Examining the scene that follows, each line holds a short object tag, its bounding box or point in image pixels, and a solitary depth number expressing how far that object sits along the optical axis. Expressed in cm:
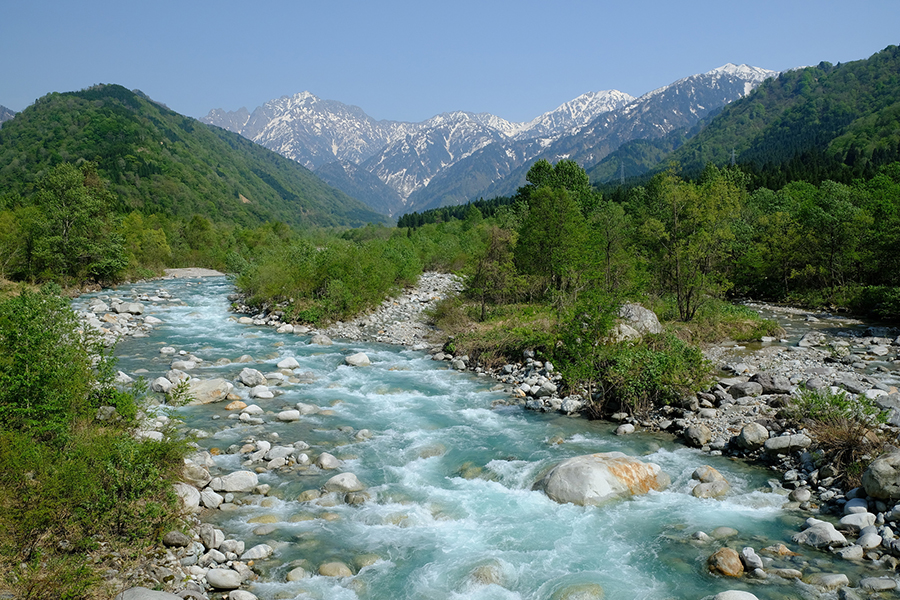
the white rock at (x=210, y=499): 994
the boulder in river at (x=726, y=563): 808
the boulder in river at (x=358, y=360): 2202
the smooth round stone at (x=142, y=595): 648
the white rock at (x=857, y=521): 879
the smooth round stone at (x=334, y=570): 825
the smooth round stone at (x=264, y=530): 922
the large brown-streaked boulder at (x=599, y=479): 1052
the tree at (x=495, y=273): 2802
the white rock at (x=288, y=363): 2075
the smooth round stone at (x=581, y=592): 771
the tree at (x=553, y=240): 2952
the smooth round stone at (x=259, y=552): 845
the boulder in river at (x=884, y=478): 904
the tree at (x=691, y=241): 2762
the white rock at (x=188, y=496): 943
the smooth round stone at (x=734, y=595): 718
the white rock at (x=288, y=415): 1520
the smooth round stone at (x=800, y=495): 1016
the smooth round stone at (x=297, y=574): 806
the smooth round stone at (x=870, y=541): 829
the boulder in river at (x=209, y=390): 1619
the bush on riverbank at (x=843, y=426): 1045
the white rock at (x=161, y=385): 1662
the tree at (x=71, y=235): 3903
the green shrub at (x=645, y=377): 1540
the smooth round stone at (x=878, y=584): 729
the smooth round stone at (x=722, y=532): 912
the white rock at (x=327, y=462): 1211
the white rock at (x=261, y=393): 1703
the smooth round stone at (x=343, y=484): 1097
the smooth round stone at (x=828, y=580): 752
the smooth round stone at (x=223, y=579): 762
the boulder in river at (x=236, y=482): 1061
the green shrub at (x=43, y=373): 877
